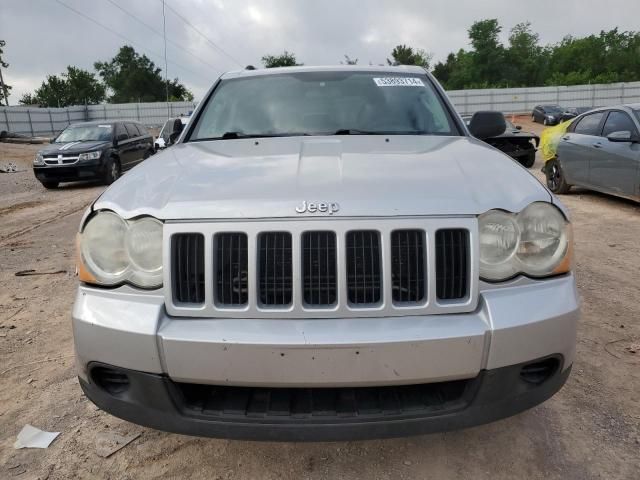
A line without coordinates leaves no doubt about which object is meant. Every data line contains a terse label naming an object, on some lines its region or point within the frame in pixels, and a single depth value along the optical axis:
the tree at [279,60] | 63.53
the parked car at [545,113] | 33.21
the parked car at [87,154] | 11.82
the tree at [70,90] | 69.88
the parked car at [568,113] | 31.19
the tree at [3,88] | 45.27
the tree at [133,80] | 73.81
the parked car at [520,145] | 12.62
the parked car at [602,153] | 7.15
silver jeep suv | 1.71
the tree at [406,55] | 75.81
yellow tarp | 9.30
